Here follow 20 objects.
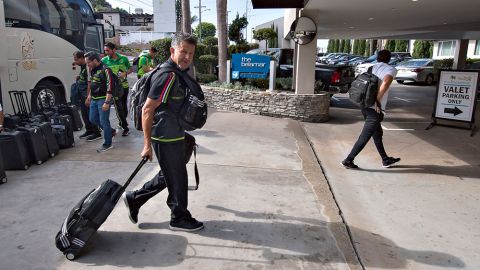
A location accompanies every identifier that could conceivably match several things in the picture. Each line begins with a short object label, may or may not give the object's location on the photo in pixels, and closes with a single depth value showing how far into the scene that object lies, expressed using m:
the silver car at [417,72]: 19.89
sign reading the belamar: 10.73
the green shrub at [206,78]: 12.70
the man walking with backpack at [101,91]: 6.44
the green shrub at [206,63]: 17.70
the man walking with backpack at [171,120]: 3.27
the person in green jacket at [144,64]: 8.41
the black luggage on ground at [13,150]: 5.31
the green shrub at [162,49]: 19.20
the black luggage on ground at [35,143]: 5.53
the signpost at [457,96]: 8.33
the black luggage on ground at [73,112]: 7.69
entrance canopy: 8.46
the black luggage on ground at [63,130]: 6.41
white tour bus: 8.61
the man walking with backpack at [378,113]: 5.61
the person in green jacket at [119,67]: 7.51
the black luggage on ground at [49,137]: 5.89
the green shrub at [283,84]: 10.99
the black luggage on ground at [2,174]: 4.85
